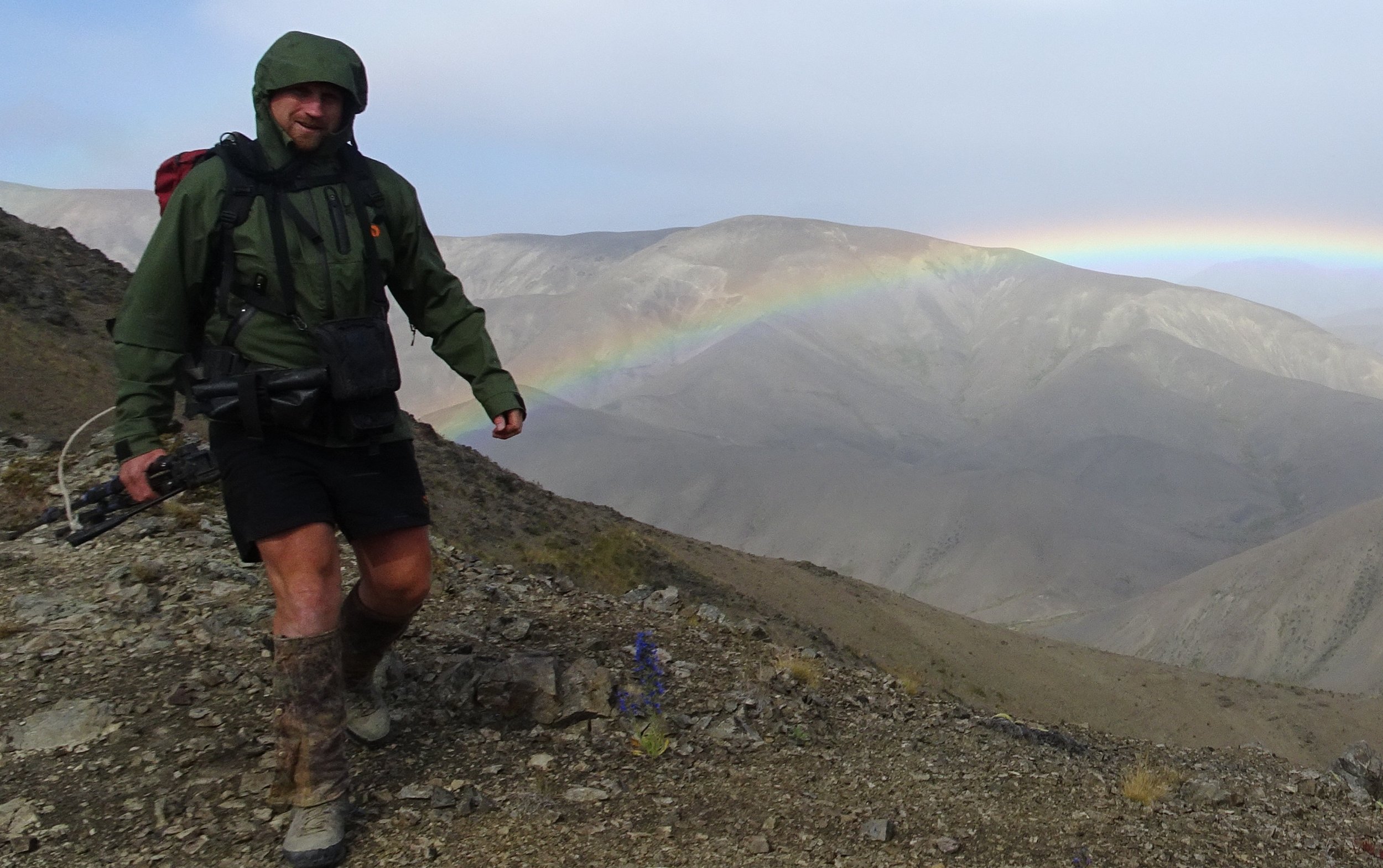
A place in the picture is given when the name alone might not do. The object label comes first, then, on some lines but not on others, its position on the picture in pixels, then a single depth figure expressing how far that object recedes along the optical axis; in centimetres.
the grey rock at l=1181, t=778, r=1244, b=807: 499
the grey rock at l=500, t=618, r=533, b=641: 562
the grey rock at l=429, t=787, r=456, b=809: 377
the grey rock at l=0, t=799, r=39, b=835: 359
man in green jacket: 330
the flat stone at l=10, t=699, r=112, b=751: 409
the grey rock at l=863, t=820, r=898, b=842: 389
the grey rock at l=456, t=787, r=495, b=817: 377
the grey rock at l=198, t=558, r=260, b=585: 606
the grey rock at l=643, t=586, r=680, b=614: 741
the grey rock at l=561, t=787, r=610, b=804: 397
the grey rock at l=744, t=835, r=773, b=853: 372
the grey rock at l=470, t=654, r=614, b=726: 456
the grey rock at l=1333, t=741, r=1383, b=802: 898
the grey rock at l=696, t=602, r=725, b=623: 767
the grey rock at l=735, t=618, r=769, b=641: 695
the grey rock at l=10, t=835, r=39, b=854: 348
